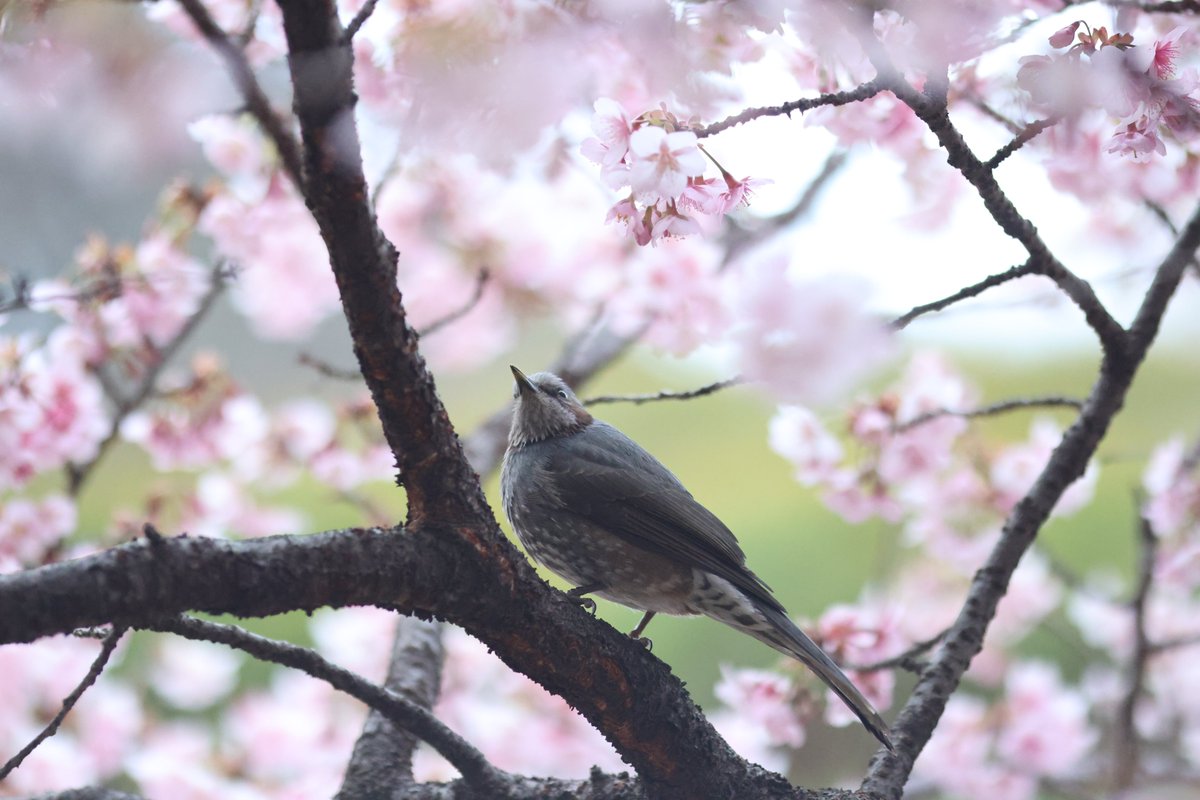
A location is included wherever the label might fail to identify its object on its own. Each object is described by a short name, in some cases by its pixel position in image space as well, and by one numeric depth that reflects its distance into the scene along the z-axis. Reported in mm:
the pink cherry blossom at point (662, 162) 3309
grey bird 5008
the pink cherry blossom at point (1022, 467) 7664
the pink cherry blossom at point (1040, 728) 8016
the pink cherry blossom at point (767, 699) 5699
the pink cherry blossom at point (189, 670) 10398
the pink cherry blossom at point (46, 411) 6195
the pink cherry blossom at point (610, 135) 3471
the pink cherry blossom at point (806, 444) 6582
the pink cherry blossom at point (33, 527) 6691
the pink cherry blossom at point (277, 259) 7023
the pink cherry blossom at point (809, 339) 4359
